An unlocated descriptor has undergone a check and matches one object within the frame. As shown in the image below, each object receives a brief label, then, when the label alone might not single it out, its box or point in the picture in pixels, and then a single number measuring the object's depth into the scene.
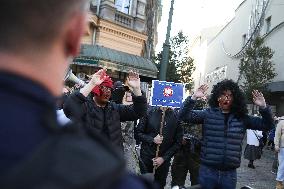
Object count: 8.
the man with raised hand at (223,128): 2.26
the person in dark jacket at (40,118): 0.40
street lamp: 5.83
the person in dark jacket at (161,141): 2.97
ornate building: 8.74
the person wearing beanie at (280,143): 4.42
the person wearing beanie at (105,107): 2.06
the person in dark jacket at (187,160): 3.21
